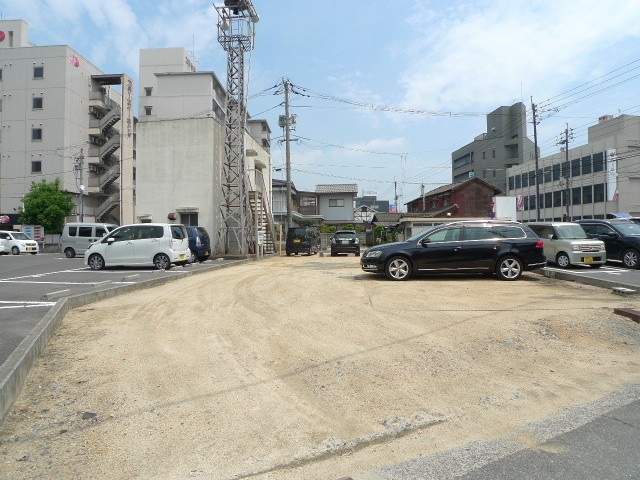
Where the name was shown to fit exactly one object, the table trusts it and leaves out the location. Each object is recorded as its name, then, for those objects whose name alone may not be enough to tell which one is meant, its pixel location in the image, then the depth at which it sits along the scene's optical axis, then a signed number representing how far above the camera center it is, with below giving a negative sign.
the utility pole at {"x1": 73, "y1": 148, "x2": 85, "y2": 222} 38.46 +6.94
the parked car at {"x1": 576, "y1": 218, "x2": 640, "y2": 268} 13.77 +0.24
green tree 37.91 +3.23
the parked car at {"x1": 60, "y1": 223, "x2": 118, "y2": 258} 22.75 +0.41
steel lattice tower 23.03 +6.99
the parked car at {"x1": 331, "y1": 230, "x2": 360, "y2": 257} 27.38 +0.07
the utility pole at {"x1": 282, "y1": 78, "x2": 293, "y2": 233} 30.98 +7.66
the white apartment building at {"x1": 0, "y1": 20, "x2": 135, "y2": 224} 41.88 +11.03
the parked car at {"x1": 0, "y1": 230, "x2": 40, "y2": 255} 28.66 +0.08
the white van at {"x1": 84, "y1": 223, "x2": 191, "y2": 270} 14.99 -0.16
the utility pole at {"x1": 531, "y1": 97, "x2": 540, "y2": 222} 35.59 +9.32
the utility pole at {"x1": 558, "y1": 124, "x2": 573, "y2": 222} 43.99 +9.97
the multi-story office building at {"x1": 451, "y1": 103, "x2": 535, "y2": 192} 66.62 +15.19
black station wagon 11.34 -0.22
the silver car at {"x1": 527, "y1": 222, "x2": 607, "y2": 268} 13.44 -0.06
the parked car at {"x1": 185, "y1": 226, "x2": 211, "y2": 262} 18.98 +0.01
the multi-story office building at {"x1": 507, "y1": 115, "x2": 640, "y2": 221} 44.00 +7.31
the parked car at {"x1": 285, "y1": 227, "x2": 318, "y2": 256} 28.05 +0.19
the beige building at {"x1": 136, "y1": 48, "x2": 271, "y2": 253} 24.47 +3.98
